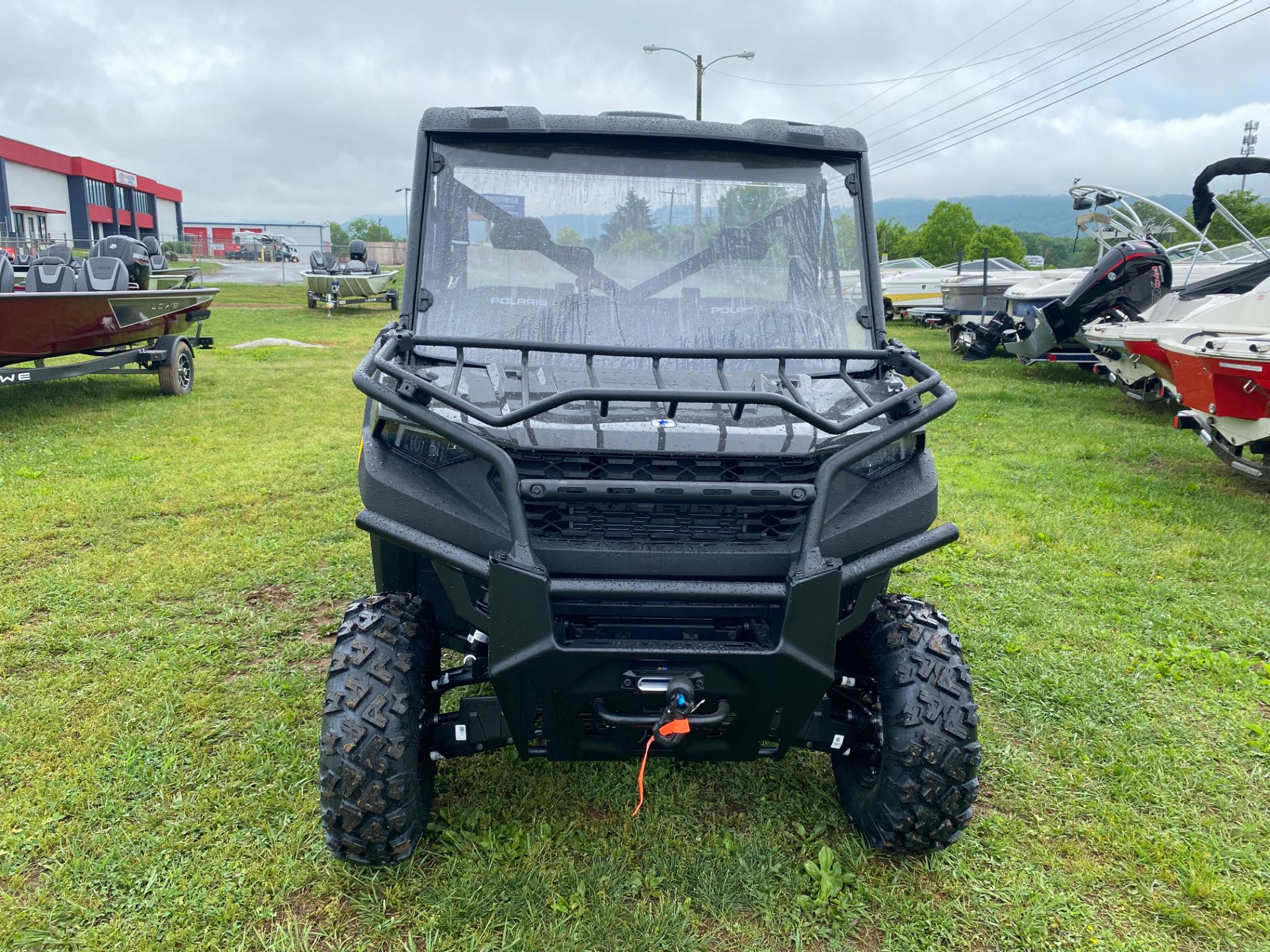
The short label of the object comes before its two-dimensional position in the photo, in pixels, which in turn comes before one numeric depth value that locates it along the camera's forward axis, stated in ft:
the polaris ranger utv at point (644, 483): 7.59
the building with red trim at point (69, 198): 156.35
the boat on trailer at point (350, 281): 78.84
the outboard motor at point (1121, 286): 30.91
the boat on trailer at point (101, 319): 26.25
